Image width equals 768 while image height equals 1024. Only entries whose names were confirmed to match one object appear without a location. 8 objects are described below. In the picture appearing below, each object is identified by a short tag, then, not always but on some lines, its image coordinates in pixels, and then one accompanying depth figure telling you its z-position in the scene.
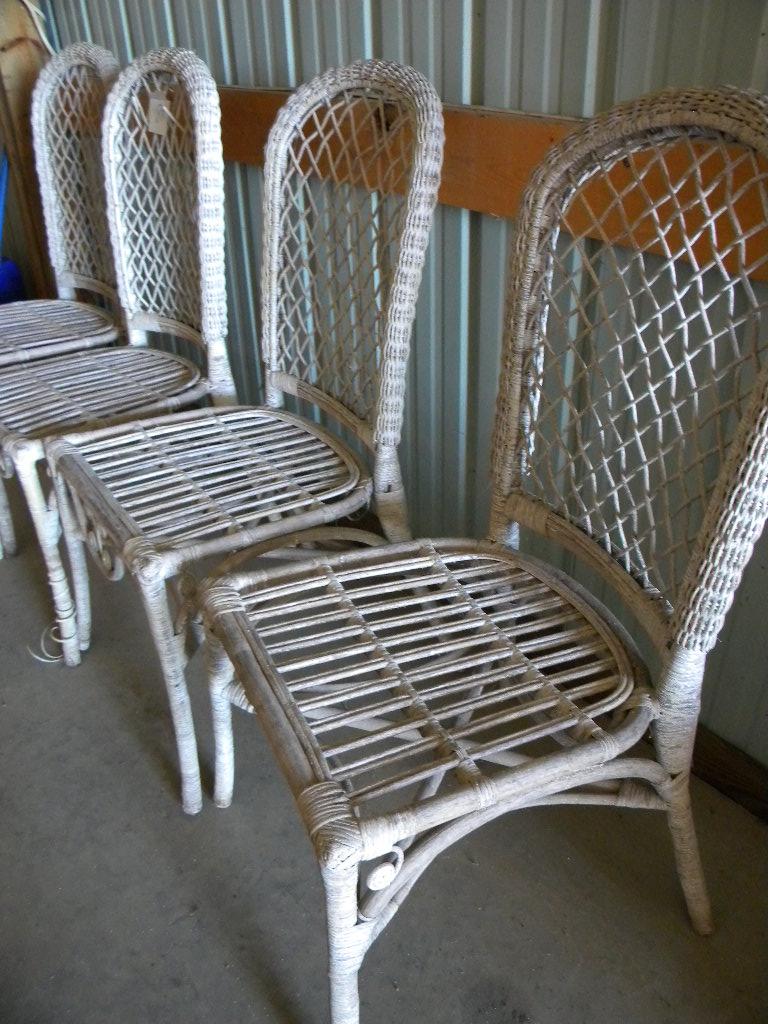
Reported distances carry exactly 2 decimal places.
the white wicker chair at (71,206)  1.99
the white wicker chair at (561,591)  0.84
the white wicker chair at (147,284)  1.54
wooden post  2.43
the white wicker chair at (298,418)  1.21
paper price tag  1.73
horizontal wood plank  1.00
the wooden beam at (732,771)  1.35
